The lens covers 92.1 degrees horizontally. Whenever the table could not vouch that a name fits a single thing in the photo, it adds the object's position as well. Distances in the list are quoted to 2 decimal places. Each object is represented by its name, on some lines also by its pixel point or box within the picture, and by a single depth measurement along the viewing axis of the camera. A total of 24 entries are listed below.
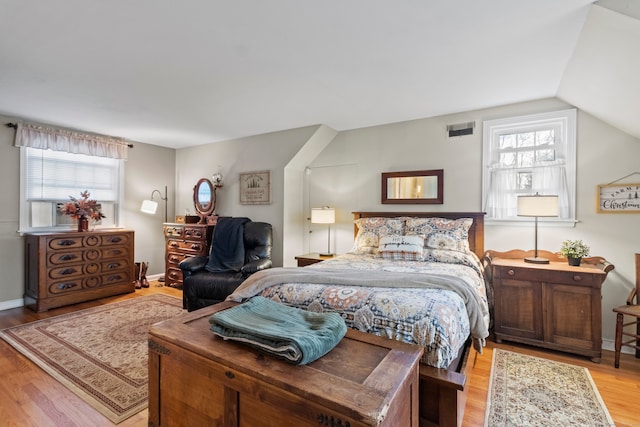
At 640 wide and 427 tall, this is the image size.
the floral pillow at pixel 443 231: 3.09
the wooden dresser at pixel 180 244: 4.48
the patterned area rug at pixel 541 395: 1.82
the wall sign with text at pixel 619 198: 2.72
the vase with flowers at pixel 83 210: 4.04
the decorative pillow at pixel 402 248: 3.02
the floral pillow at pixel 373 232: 3.42
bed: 1.57
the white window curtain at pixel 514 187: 3.02
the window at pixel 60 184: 3.94
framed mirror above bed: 3.60
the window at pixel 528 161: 3.00
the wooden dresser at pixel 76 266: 3.66
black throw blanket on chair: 3.74
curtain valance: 3.80
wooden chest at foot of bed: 1.10
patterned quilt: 1.58
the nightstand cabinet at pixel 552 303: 2.54
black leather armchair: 3.32
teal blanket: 1.31
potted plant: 2.70
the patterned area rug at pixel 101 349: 2.04
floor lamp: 4.99
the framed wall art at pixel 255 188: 4.43
